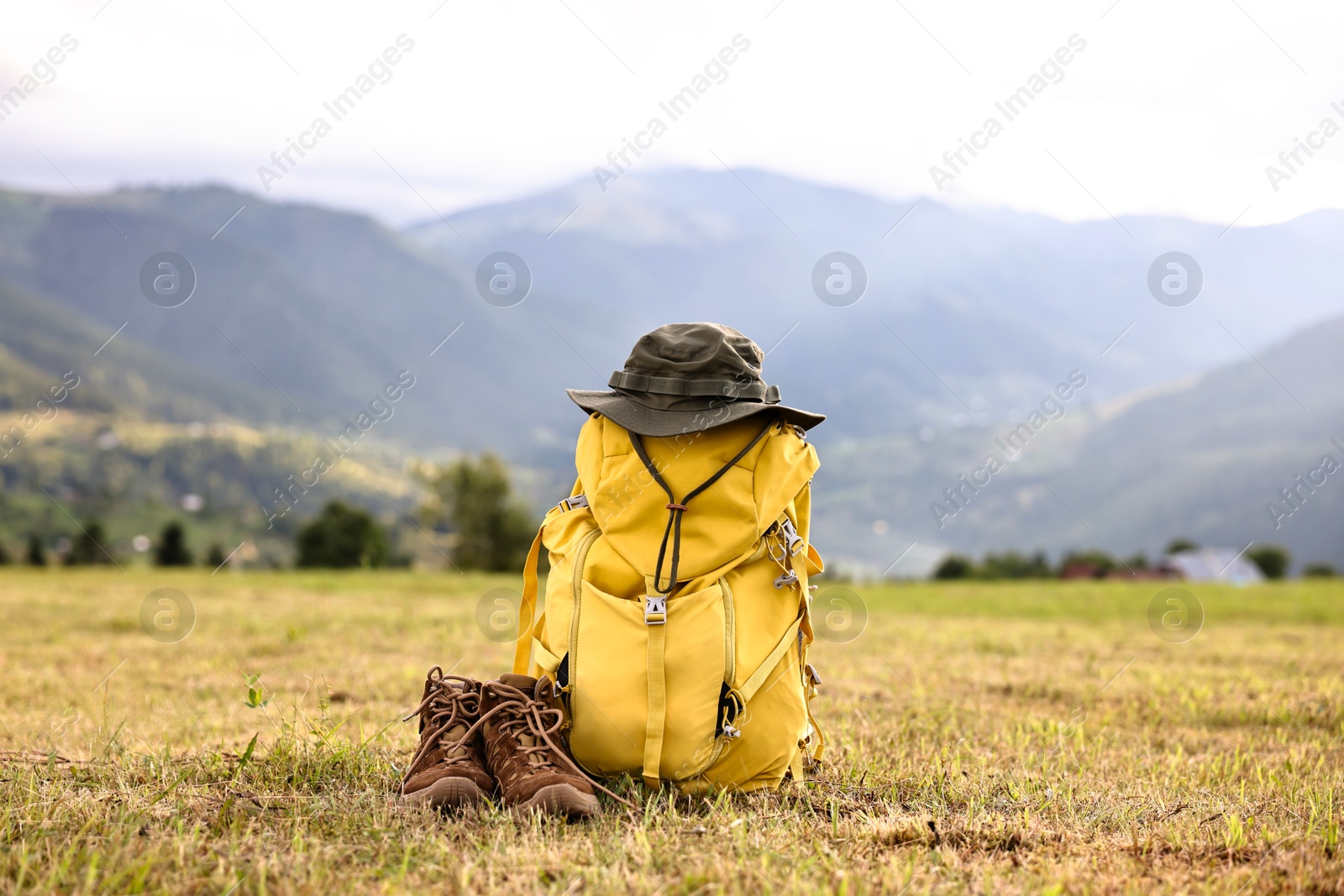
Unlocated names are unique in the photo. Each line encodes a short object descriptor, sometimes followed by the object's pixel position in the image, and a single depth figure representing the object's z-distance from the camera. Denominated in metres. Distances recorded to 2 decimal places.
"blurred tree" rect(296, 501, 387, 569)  39.22
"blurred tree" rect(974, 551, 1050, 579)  42.94
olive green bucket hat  3.81
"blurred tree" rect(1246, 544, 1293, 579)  40.25
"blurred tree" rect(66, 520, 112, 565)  35.12
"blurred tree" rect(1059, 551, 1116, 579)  41.53
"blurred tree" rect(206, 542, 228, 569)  37.05
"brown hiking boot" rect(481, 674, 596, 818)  3.18
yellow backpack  3.54
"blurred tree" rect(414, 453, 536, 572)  38.31
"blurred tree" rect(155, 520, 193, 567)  33.91
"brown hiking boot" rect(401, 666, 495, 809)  3.24
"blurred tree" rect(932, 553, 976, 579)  38.48
